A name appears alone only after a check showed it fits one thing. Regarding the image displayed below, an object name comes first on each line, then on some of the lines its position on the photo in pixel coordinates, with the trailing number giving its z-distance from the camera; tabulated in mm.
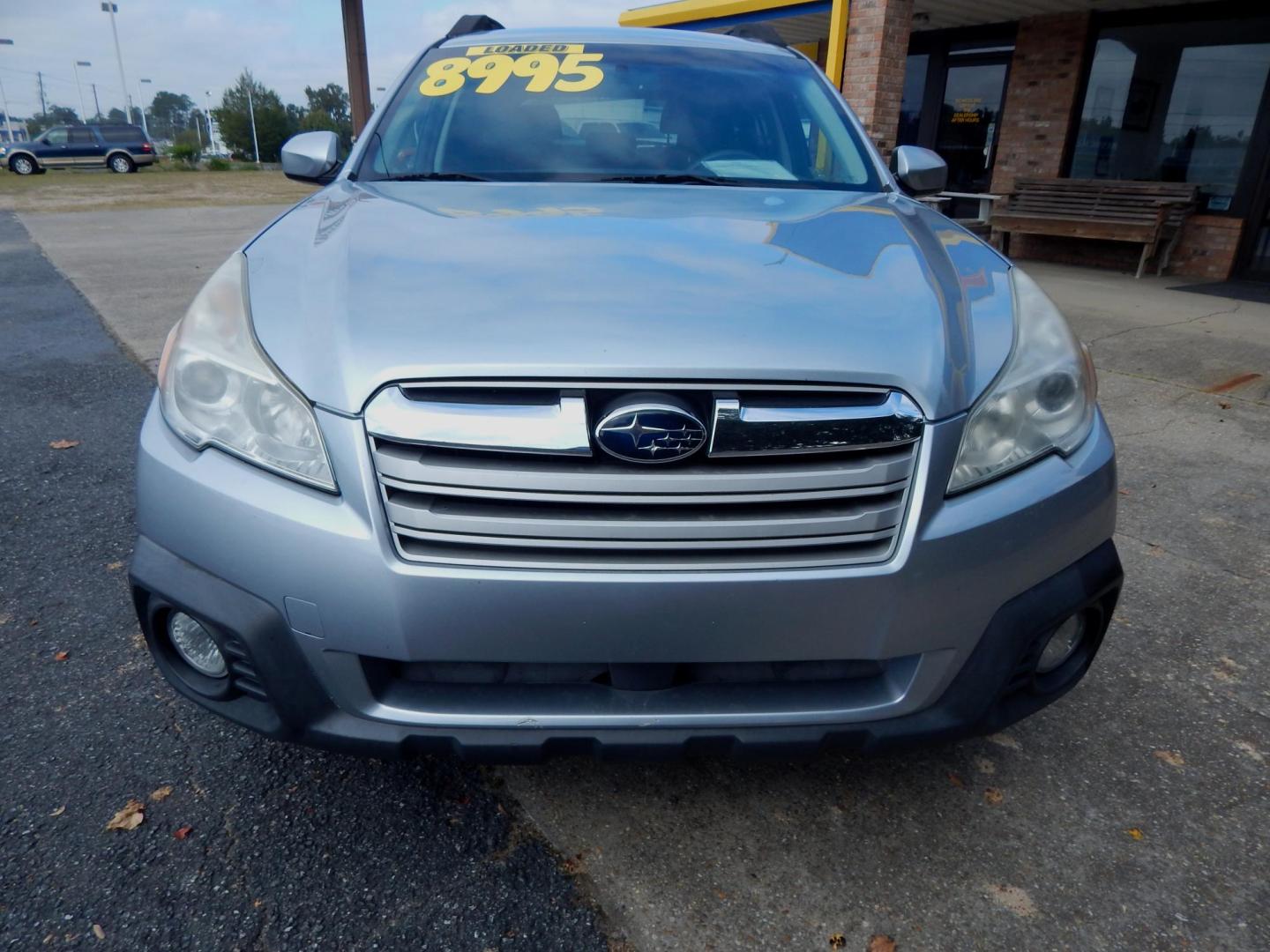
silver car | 1411
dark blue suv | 30625
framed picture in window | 10133
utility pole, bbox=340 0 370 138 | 11242
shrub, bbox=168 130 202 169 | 40781
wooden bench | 9664
